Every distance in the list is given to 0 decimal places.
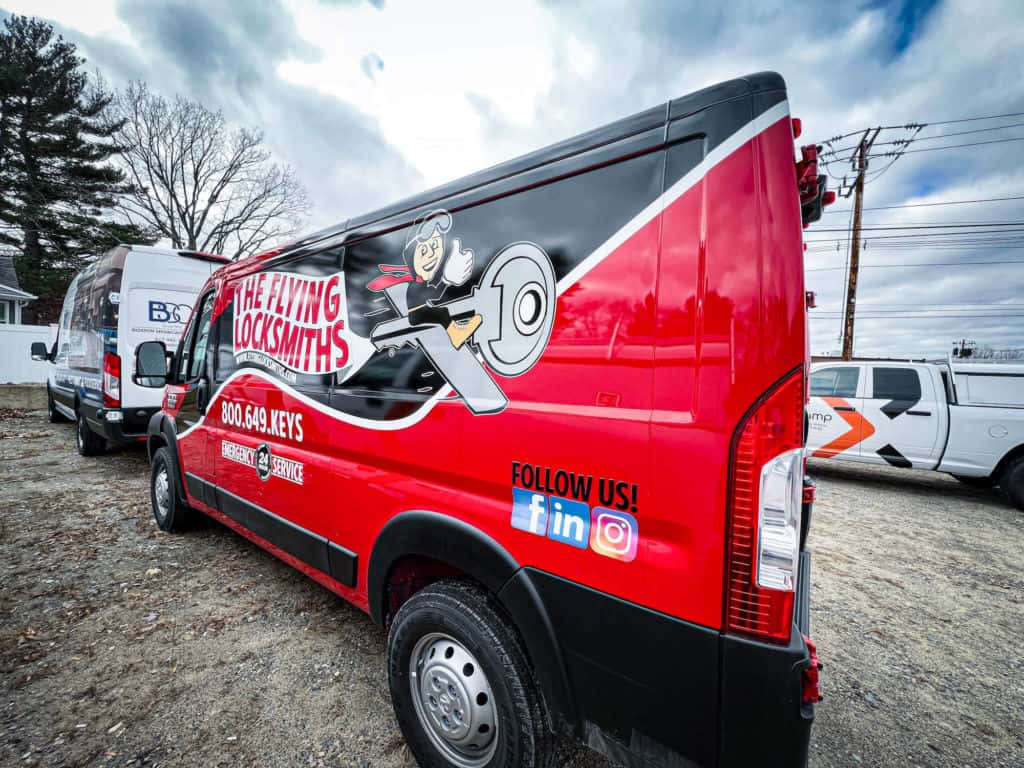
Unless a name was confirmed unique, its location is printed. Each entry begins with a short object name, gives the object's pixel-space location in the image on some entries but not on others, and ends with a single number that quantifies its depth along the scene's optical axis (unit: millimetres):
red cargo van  1115
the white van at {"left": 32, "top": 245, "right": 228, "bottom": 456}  5875
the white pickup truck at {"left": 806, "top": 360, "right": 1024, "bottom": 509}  5766
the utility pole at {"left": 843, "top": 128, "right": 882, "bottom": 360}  12938
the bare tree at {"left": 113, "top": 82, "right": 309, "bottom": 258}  22016
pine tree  21281
